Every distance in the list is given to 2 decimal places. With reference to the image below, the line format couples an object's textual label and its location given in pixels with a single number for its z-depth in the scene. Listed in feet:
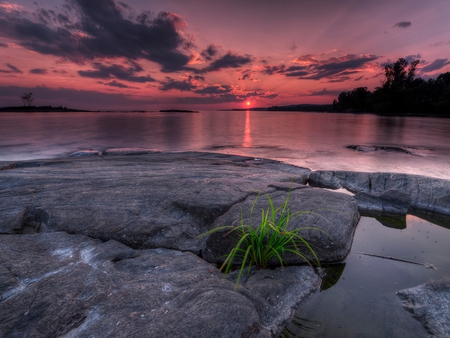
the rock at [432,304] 9.14
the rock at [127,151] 47.14
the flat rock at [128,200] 14.11
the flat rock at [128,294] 7.61
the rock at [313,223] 13.03
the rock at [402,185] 21.22
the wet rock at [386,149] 55.80
